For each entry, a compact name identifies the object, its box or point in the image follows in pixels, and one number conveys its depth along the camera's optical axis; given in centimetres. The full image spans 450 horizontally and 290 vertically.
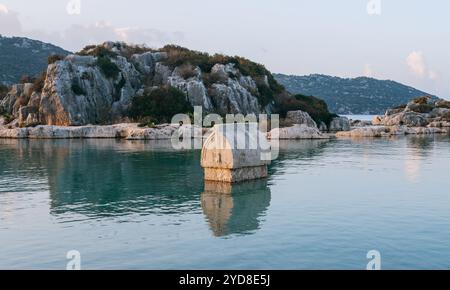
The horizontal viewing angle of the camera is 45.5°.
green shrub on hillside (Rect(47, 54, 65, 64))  10925
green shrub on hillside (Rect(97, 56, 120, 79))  11162
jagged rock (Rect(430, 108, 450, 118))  14025
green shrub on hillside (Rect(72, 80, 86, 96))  10431
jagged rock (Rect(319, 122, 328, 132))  12307
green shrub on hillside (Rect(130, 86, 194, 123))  10419
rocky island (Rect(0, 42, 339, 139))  9406
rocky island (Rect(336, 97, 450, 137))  9949
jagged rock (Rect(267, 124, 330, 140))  8800
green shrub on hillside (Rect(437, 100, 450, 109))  14929
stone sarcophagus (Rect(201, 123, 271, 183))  3256
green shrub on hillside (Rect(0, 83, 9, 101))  12475
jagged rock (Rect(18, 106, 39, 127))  10231
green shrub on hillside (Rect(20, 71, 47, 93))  10979
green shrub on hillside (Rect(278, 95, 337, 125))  12494
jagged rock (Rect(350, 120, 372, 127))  13376
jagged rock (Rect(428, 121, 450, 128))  12512
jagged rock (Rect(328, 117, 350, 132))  12369
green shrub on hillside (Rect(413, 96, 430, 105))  15251
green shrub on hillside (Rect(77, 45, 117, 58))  11725
